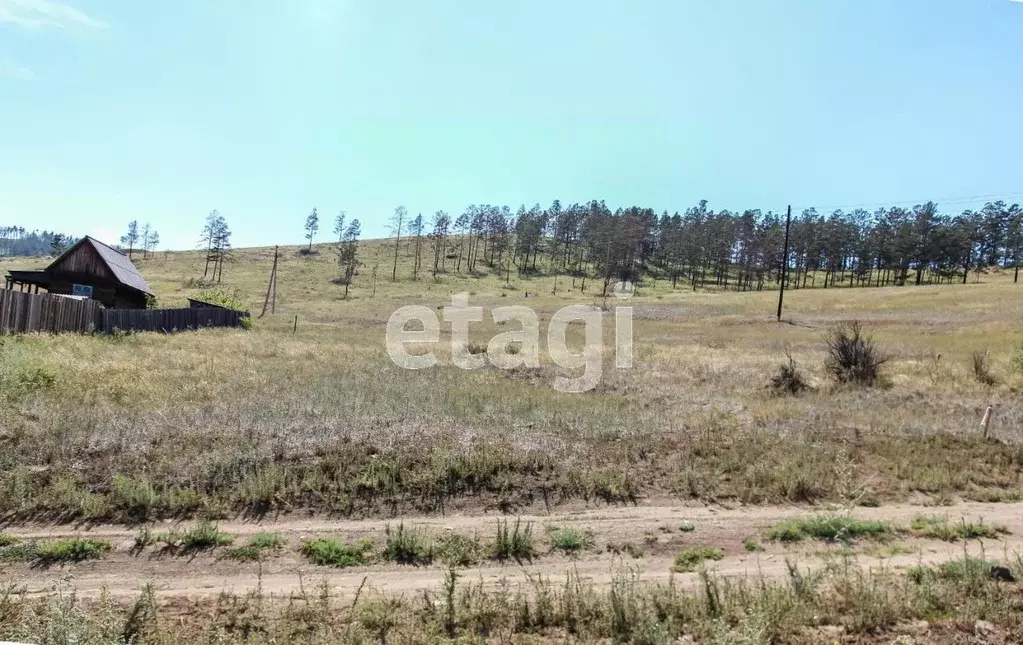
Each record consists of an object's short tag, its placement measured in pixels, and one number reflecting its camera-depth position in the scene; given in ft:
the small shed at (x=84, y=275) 88.53
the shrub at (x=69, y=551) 17.60
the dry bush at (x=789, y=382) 51.70
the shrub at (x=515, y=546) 19.11
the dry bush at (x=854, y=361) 54.34
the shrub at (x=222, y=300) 130.93
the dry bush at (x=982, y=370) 52.08
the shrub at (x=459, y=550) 18.15
